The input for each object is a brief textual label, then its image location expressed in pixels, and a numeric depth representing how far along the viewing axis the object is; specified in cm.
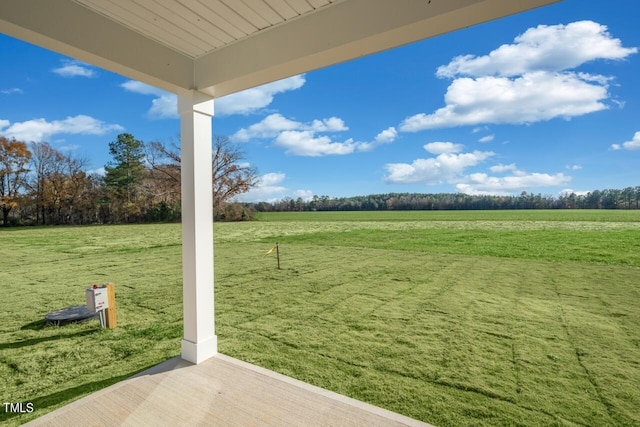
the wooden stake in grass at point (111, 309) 316
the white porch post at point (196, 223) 214
